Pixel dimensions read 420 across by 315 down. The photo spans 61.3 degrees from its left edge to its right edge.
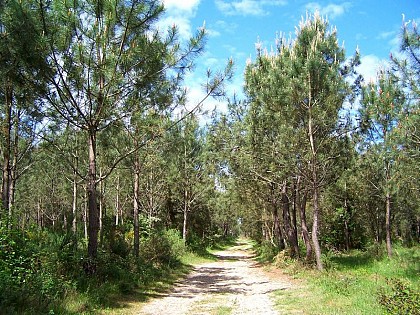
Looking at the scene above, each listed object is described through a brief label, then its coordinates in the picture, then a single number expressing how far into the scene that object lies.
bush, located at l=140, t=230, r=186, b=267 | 16.09
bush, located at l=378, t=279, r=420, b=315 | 6.22
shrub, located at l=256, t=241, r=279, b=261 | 23.59
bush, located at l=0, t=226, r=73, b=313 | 6.50
